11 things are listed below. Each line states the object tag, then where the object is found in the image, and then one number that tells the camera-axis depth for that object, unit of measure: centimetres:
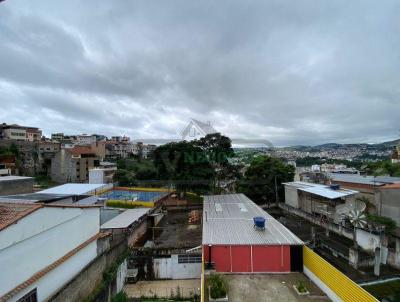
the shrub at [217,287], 695
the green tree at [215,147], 2445
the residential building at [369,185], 1616
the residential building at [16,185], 1656
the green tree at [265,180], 2380
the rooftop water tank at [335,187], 1789
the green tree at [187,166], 2259
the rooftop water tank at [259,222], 1048
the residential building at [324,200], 1678
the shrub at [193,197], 2546
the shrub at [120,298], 924
